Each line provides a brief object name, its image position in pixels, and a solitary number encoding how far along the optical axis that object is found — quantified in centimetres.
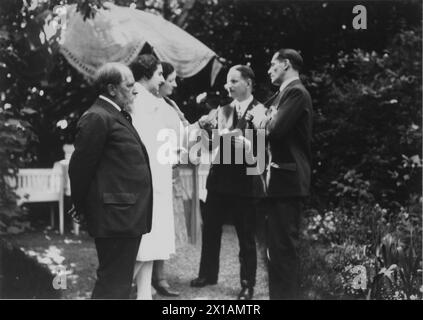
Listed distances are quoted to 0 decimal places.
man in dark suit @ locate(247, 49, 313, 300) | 402
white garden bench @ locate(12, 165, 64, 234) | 491
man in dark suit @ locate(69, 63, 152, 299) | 341
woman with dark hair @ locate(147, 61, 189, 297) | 432
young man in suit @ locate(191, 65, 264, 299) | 444
